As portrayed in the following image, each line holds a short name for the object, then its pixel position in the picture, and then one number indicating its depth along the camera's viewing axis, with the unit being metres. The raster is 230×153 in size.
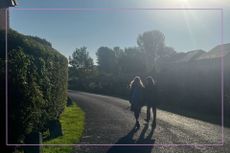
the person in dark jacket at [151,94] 7.52
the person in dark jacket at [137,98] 7.38
